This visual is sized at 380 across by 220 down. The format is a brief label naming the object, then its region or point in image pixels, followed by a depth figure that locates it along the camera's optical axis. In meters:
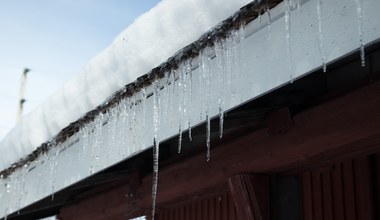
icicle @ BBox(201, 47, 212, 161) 2.38
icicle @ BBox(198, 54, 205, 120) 2.40
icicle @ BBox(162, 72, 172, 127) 2.61
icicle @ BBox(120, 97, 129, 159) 2.94
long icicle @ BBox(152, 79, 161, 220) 2.71
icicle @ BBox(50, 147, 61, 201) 3.86
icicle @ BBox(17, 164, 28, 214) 4.30
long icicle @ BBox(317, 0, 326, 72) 1.85
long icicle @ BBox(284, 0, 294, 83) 2.00
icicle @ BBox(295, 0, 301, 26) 1.95
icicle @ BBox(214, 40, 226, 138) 2.30
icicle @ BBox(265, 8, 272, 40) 2.05
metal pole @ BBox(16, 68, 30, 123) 22.38
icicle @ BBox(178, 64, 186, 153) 2.52
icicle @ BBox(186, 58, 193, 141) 2.47
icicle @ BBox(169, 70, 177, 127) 2.55
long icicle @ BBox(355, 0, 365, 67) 1.73
